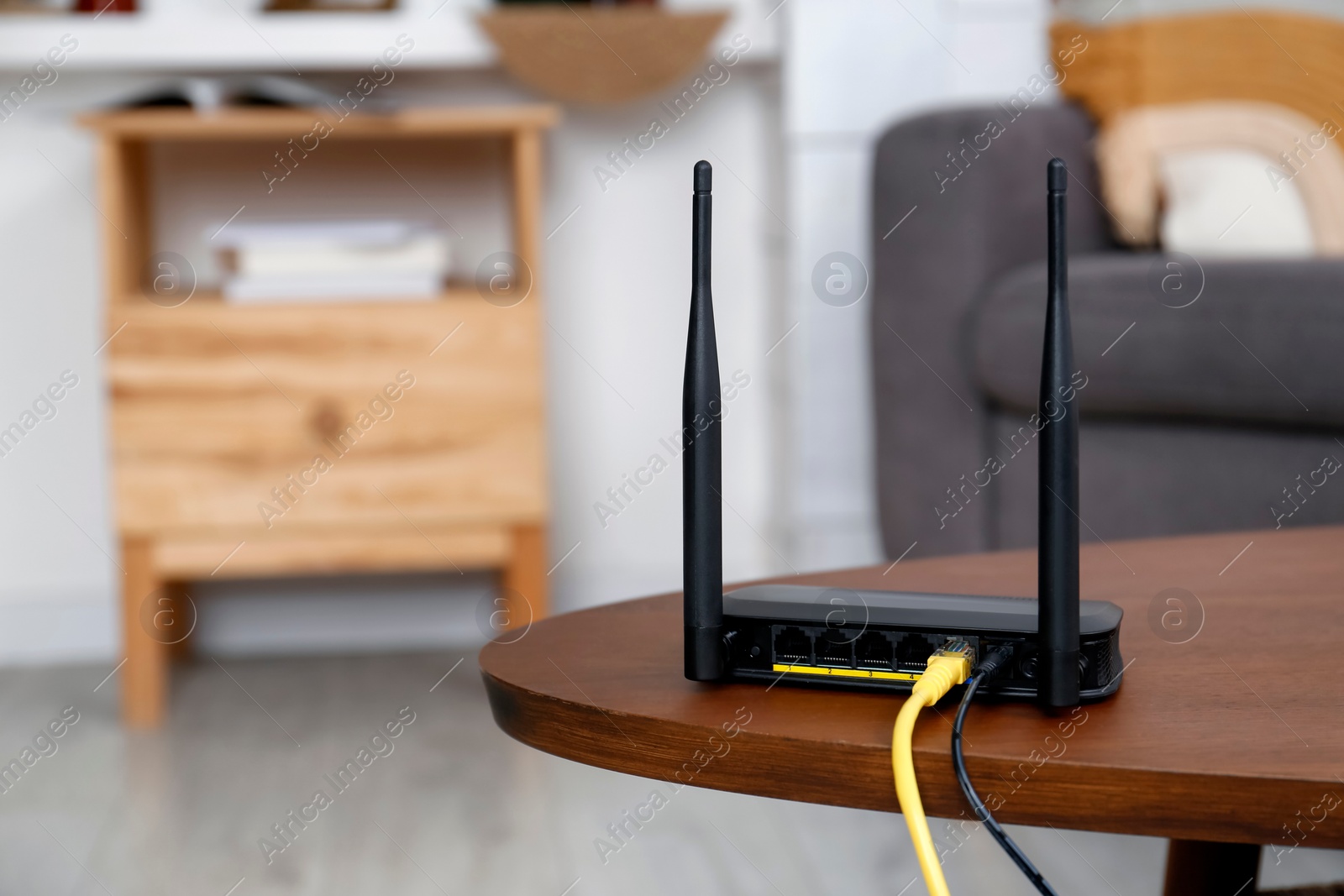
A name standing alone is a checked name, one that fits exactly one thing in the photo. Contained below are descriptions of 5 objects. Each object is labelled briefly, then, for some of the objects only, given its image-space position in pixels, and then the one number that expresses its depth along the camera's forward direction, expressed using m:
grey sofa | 2.03
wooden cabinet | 2.56
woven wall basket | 2.89
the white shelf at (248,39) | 2.90
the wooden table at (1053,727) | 1.05
